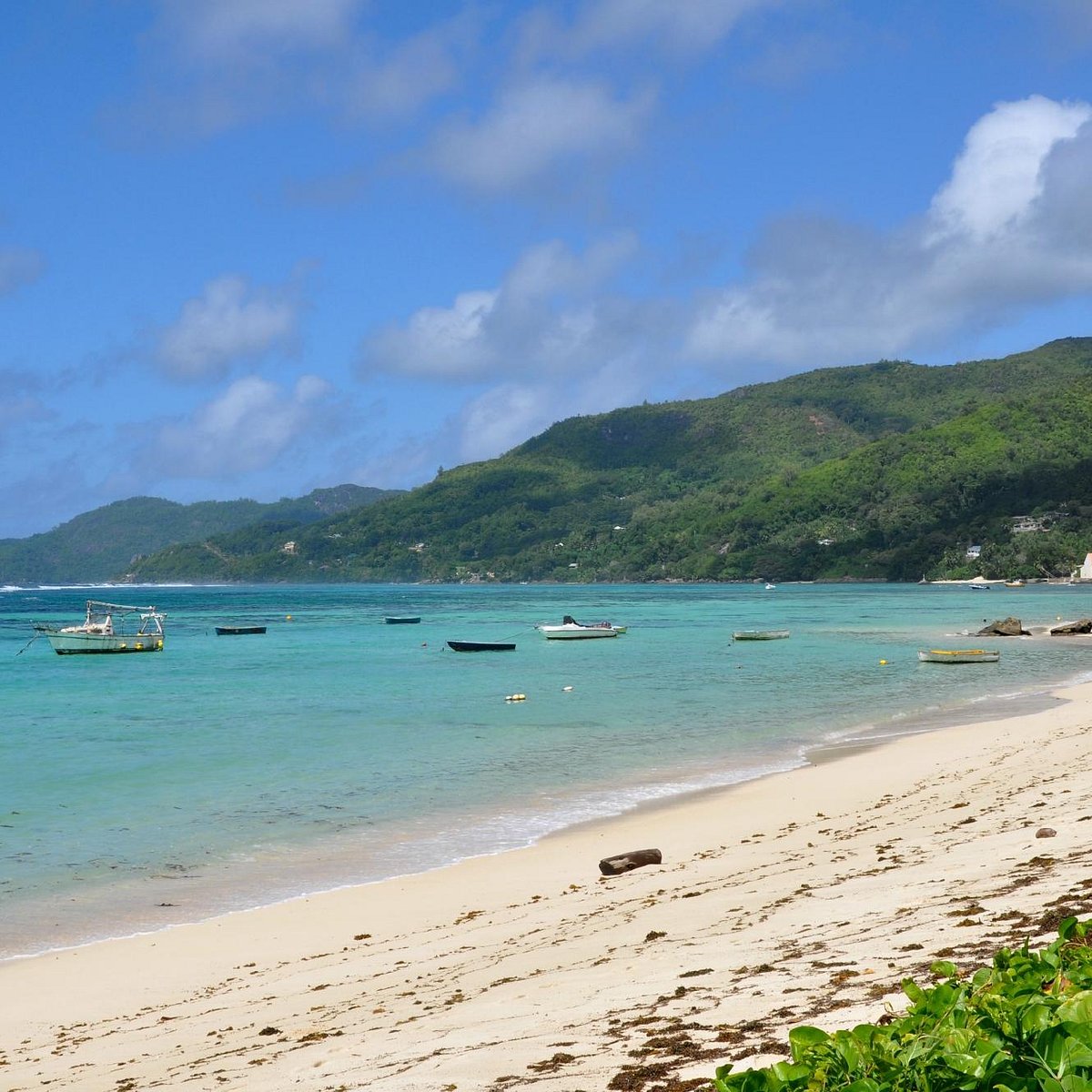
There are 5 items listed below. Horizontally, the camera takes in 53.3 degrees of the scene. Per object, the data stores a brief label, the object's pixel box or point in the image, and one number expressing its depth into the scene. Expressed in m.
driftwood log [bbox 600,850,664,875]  14.85
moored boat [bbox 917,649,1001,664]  52.16
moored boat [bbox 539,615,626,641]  82.32
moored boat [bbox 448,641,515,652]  72.56
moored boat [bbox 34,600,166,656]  74.12
